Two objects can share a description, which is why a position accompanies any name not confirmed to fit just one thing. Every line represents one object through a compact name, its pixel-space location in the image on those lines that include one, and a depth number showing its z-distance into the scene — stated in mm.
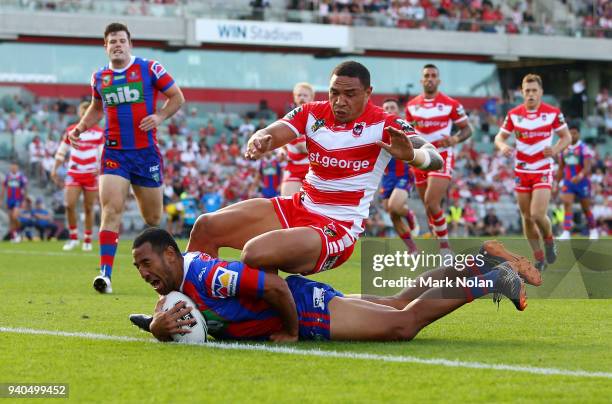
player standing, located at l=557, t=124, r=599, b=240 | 23484
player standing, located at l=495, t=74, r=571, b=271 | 15375
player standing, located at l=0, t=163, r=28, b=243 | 27131
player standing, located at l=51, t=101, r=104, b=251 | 20578
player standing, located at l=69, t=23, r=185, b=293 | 11227
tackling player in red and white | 7281
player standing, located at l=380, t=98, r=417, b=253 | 16766
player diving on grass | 6715
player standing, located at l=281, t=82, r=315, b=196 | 15430
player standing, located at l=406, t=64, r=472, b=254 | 15914
